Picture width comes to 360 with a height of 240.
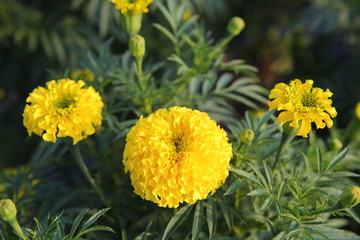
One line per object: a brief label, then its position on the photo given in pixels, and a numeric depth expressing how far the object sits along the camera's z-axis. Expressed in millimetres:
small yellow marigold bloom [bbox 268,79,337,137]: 639
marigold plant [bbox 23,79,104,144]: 658
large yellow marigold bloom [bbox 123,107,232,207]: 633
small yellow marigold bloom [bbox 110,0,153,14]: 700
